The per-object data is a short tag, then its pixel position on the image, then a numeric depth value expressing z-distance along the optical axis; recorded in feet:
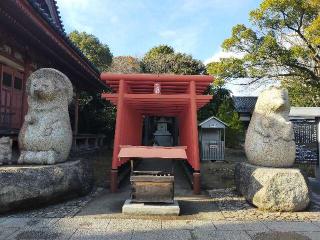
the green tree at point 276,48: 55.62
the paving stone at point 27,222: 18.08
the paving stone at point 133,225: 17.88
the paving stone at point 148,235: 16.40
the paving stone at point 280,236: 16.76
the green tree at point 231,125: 58.29
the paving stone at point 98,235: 16.31
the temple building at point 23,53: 23.65
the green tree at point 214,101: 67.19
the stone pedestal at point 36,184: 19.61
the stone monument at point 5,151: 22.35
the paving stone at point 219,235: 16.65
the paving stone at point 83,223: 18.21
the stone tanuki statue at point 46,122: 23.53
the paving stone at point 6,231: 16.31
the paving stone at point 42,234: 16.24
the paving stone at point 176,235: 16.52
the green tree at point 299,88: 67.26
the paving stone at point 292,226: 18.13
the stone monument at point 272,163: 21.52
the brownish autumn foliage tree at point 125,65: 97.24
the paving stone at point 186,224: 18.31
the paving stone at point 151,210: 20.63
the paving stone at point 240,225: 18.18
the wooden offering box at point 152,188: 21.17
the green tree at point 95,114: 61.16
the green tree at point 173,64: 77.51
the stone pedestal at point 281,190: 21.45
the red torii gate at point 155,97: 27.22
